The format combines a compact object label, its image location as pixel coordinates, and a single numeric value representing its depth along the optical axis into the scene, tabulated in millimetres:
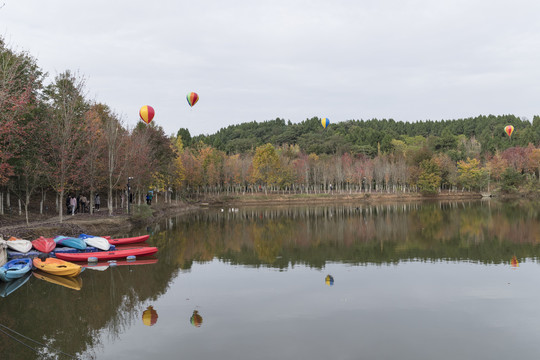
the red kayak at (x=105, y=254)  20766
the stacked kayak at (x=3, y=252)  18158
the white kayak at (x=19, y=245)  20188
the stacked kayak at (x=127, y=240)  24444
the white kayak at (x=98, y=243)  21750
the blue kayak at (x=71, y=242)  21625
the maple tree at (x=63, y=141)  28375
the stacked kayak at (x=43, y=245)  20906
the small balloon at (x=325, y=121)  72669
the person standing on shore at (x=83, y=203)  37672
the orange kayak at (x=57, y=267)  17609
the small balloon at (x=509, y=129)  89550
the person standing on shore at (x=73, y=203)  34594
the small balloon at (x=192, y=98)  48188
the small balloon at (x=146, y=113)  43219
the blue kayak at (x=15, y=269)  16750
